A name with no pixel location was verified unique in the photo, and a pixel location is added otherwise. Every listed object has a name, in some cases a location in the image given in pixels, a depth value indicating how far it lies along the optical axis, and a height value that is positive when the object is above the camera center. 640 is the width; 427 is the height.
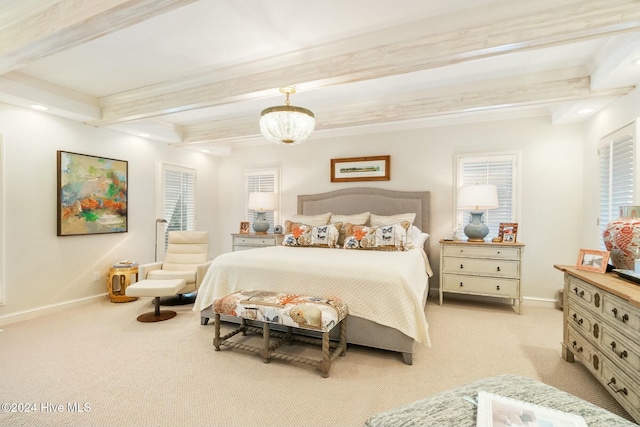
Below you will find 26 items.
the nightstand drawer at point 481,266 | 3.68 -0.67
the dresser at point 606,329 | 1.63 -0.73
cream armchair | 4.04 -0.65
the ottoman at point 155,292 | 3.46 -0.93
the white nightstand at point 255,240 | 5.12 -0.51
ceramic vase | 2.00 -0.17
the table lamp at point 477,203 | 3.81 +0.11
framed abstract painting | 3.80 +0.19
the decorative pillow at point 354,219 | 4.34 -0.11
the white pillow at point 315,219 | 4.61 -0.13
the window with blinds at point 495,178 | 4.13 +0.46
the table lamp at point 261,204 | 5.21 +0.10
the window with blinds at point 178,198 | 5.14 +0.21
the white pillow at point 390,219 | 4.13 -0.11
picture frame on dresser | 2.16 -0.35
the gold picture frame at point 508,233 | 3.89 -0.27
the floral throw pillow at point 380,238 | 3.64 -0.32
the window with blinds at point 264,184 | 5.58 +0.48
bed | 2.46 -0.64
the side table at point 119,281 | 4.13 -0.97
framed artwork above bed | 4.75 +0.66
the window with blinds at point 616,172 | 2.76 +0.39
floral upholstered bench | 2.27 -0.81
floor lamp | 4.89 -0.20
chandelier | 2.78 +0.80
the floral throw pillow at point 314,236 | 4.03 -0.34
